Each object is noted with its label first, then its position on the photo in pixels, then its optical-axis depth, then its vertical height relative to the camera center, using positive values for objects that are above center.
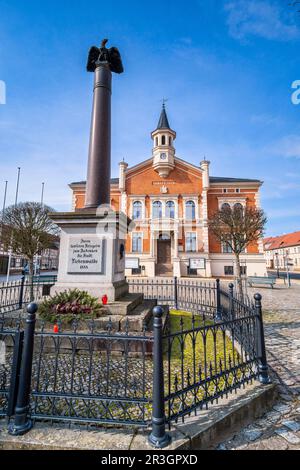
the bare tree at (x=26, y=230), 11.20 +1.93
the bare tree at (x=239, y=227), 11.12 +2.15
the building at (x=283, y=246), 55.47 +5.91
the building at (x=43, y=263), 33.94 +1.24
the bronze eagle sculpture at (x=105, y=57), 7.39 +6.82
